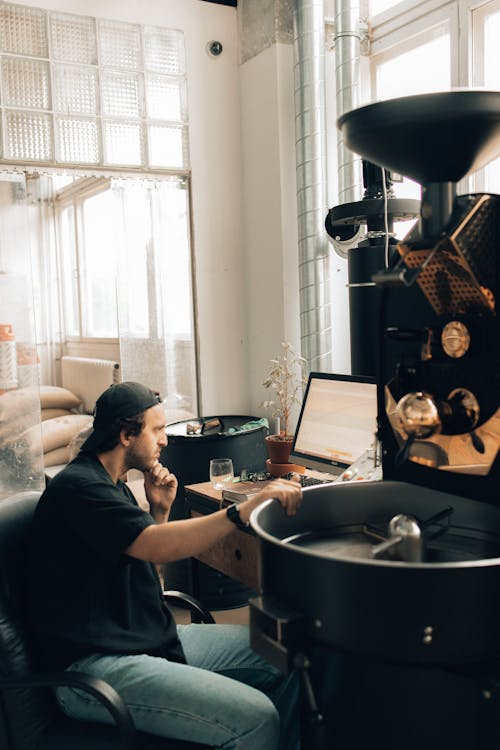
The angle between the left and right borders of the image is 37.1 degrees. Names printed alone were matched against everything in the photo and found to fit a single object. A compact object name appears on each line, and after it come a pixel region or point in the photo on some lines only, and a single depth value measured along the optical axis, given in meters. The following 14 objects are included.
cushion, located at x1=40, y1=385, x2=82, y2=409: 5.90
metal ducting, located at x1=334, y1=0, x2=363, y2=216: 3.69
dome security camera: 4.12
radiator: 5.50
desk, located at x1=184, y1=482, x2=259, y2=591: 2.36
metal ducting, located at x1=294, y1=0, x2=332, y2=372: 3.80
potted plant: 2.75
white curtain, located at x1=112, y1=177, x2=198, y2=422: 4.18
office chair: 1.51
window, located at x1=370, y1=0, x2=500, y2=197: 3.52
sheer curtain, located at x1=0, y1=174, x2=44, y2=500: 3.71
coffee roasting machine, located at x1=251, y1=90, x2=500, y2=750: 0.97
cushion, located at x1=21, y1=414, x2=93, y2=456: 4.96
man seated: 1.61
